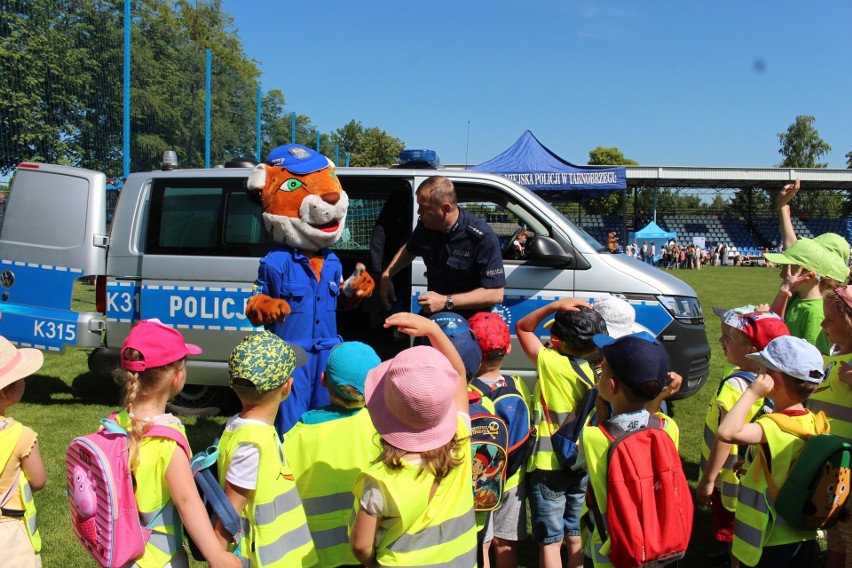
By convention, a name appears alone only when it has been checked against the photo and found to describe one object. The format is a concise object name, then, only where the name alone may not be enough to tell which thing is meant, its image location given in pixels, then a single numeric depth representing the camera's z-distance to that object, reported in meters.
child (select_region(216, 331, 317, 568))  2.27
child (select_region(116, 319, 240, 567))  2.11
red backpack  2.22
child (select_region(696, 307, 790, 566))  3.16
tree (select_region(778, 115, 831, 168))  67.19
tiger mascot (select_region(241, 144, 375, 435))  3.53
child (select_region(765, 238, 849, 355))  3.90
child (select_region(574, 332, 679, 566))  2.33
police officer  4.13
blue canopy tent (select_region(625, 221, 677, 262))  36.88
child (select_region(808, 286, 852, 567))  2.94
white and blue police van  5.15
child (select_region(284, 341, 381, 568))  2.50
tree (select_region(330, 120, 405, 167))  39.84
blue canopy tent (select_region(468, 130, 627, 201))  17.14
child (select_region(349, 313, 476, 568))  1.94
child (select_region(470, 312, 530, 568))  2.96
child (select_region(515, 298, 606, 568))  3.04
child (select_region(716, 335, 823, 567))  2.61
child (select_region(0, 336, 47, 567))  2.36
